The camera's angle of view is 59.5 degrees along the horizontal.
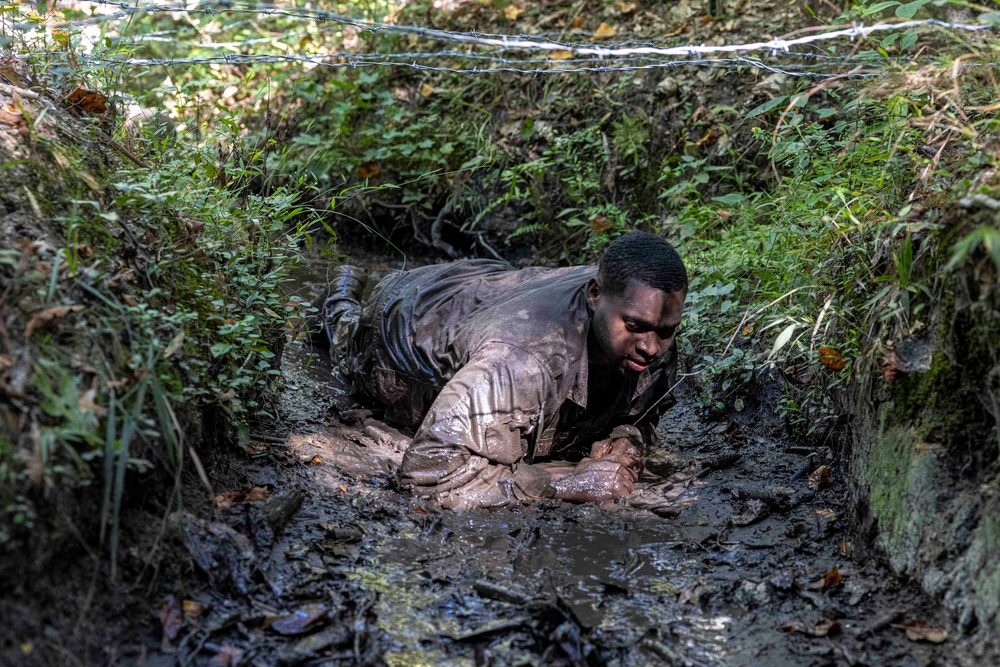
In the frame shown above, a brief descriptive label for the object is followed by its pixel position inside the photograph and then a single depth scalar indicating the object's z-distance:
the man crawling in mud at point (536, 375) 4.05
